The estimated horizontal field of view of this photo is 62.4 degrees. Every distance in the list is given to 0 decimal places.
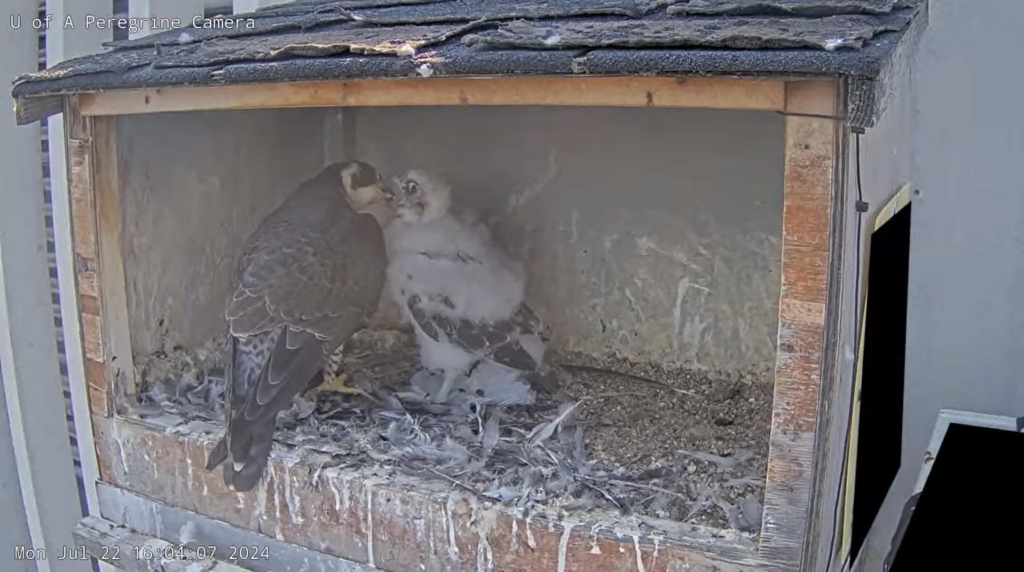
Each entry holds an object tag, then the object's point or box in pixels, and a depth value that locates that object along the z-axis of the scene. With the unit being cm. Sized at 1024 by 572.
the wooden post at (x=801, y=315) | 114
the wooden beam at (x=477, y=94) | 115
